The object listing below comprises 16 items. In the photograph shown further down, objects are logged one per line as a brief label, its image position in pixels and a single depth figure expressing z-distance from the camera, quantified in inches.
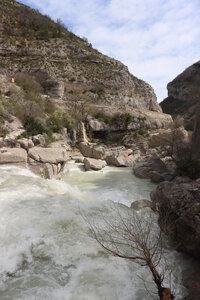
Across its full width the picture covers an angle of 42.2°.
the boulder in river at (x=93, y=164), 813.9
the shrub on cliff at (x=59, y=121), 1032.5
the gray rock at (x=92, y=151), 988.1
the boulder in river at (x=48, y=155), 642.2
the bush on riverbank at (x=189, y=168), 582.9
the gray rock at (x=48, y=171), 604.4
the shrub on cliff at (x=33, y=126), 855.7
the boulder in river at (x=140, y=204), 443.8
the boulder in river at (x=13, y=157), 594.5
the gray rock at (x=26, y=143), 697.0
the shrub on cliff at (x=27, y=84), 1305.4
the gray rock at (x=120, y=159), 916.7
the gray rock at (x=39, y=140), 781.1
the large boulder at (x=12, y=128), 709.8
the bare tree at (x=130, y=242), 218.1
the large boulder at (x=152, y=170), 705.6
